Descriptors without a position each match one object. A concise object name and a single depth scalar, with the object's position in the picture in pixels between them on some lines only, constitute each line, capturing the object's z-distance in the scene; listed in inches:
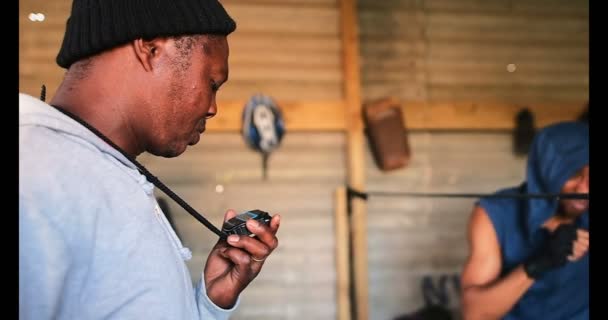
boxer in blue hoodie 113.6
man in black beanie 33.5
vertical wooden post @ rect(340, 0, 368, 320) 188.2
